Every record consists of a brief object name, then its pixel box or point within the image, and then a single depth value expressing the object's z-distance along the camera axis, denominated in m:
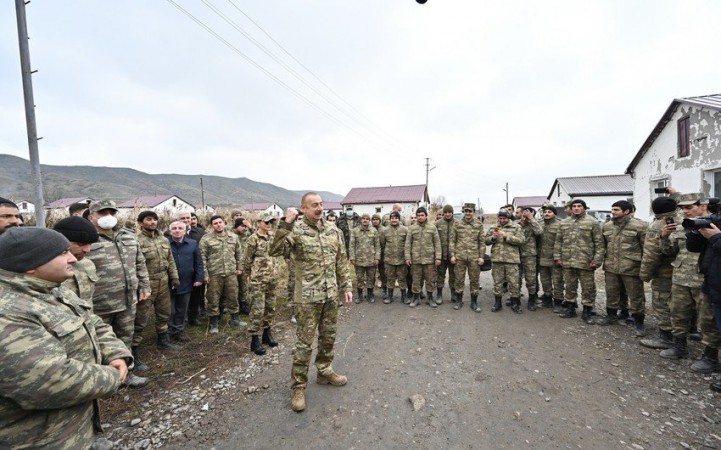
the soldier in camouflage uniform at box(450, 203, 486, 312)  6.41
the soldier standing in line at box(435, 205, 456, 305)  6.92
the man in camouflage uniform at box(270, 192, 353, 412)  3.18
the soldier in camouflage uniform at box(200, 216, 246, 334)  5.33
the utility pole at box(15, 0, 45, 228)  4.11
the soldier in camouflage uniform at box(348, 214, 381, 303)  7.28
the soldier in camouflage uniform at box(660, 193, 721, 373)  3.70
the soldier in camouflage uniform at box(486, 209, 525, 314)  6.12
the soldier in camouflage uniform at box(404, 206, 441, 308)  6.68
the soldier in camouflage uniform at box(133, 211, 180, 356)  4.54
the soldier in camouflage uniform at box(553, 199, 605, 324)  5.56
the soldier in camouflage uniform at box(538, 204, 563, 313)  6.16
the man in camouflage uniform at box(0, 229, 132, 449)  1.32
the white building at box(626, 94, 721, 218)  10.16
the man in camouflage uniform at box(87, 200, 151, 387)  3.56
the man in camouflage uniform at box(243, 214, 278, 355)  4.45
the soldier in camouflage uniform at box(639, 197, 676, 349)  4.41
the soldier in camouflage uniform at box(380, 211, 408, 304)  7.08
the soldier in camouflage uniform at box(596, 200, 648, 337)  4.98
